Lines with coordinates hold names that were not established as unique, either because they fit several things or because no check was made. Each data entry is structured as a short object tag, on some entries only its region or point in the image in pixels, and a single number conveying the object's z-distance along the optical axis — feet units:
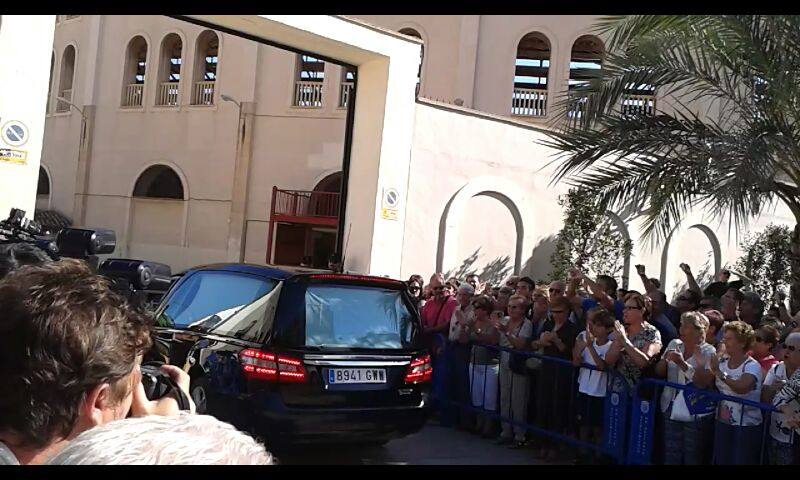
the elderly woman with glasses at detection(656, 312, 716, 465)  21.52
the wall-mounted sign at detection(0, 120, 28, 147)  35.84
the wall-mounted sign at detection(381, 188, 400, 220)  47.55
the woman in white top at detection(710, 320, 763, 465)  20.36
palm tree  29.09
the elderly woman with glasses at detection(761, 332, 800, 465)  18.98
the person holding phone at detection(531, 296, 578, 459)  26.08
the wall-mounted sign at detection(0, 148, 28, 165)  35.76
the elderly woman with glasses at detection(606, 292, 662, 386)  23.26
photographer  6.45
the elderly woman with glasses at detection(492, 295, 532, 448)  27.36
